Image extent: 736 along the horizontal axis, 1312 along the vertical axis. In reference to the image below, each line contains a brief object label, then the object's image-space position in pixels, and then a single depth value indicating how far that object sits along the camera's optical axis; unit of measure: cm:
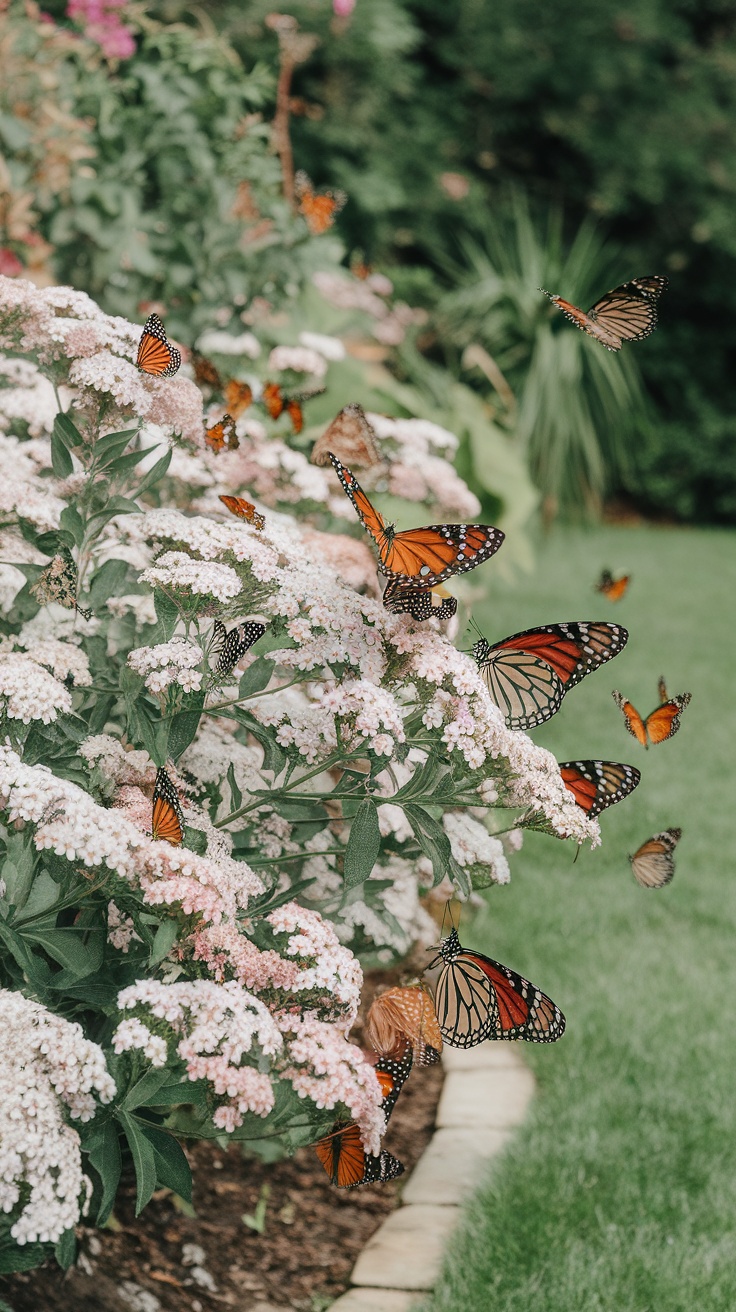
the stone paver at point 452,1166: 263
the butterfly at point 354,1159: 196
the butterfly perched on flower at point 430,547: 191
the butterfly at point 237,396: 322
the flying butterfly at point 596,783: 221
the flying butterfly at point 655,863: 271
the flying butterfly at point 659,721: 252
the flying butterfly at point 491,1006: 208
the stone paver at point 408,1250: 237
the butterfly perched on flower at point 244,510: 202
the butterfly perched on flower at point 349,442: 271
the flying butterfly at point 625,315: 238
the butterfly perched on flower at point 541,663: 206
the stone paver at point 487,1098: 289
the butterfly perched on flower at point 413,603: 185
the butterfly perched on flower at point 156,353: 198
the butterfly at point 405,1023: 206
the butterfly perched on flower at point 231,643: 179
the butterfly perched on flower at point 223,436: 224
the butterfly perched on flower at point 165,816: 163
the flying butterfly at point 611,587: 449
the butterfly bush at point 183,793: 155
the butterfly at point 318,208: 431
